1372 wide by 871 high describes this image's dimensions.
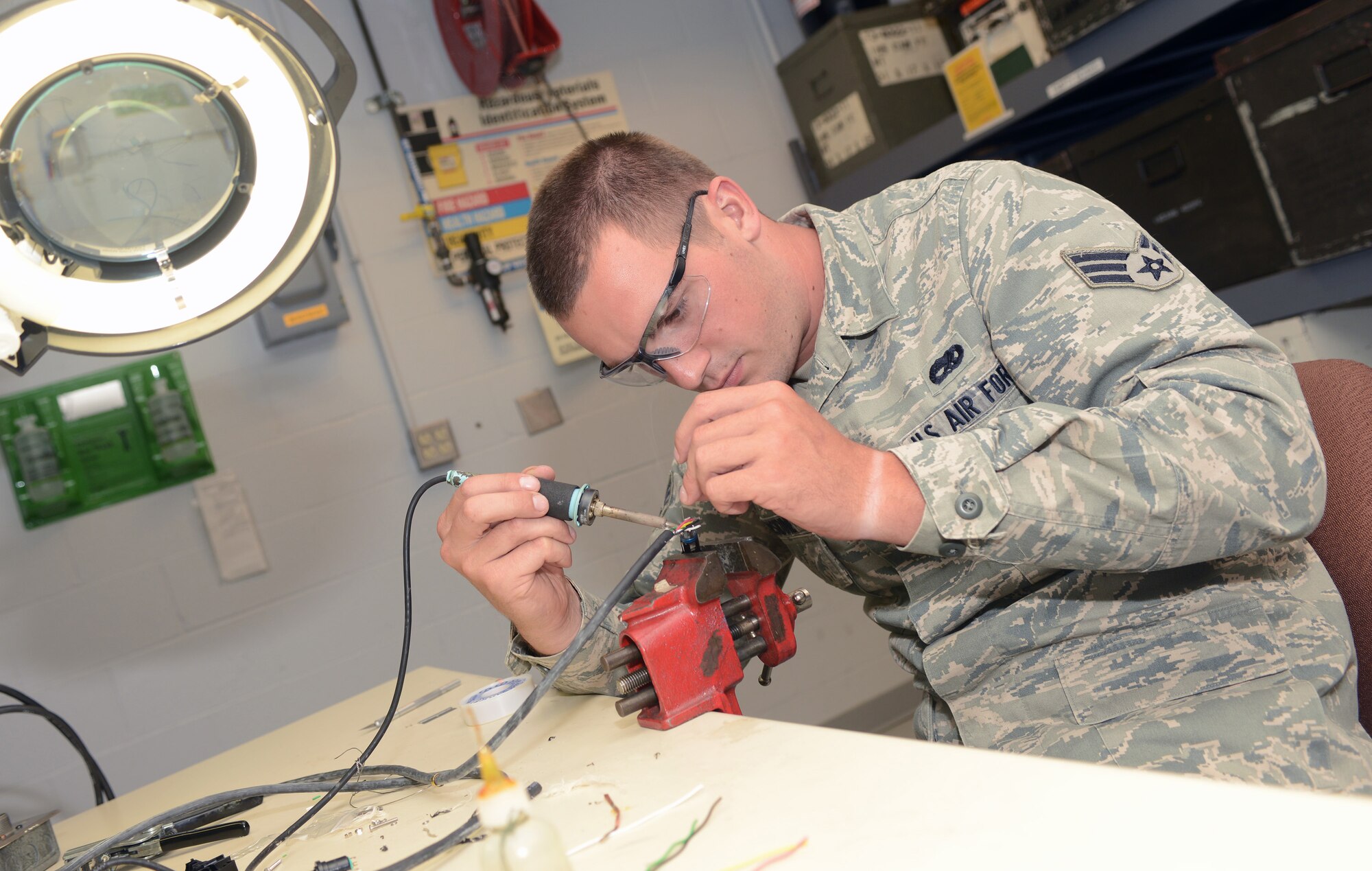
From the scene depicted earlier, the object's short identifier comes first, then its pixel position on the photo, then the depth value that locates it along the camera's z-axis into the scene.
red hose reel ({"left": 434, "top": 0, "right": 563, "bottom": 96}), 2.53
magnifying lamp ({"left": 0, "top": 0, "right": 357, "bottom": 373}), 0.85
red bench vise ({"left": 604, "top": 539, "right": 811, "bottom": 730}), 0.98
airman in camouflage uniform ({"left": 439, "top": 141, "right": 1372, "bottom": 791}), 0.85
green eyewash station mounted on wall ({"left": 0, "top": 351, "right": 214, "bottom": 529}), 2.16
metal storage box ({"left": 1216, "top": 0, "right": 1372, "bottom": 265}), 1.61
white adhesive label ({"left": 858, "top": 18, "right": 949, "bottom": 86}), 2.81
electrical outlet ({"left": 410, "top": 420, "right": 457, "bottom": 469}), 2.52
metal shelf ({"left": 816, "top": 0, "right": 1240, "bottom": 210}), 1.84
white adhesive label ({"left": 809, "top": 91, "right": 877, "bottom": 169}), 2.85
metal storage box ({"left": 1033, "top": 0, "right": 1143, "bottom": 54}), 1.95
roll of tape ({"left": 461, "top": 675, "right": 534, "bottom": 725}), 1.23
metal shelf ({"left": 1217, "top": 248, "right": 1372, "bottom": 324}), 1.77
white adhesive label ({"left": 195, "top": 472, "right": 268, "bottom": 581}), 2.30
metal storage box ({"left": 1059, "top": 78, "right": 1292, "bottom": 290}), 1.88
